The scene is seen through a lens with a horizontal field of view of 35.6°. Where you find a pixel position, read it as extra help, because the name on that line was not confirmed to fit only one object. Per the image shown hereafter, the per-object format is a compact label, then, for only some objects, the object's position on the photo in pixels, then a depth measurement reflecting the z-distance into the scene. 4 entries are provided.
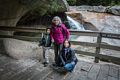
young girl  5.07
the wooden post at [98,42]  5.45
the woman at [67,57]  4.56
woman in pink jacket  4.74
